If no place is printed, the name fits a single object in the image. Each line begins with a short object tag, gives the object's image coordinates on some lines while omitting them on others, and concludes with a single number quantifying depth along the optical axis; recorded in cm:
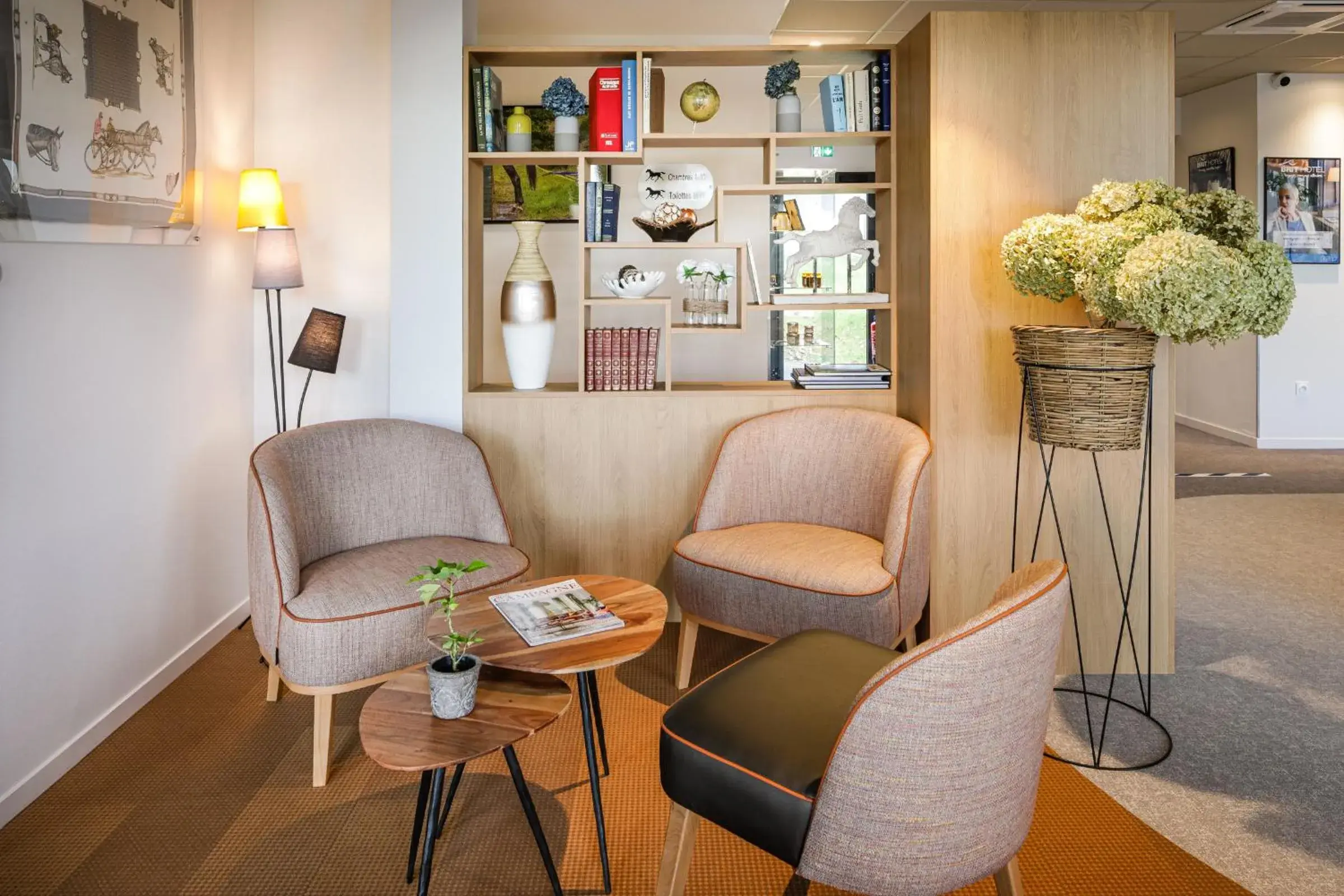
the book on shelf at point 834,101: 339
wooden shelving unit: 337
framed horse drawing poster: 222
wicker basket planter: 247
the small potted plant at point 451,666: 181
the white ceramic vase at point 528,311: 341
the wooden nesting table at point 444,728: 169
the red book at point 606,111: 338
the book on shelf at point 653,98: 338
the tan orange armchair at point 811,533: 267
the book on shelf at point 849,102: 339
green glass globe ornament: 348
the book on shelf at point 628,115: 338
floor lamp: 322
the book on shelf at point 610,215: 341
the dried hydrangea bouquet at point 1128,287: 229
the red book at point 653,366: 346
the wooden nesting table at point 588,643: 194
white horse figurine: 351
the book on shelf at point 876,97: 338
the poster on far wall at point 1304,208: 729
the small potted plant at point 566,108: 343
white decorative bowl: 341
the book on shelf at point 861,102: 339
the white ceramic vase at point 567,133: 346
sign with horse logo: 352
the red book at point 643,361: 346
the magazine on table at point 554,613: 210
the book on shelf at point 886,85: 337
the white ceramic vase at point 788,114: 342
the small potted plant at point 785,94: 340
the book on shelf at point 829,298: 342
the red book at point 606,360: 346
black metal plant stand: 258
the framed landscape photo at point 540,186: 524
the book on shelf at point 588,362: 345
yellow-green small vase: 343
